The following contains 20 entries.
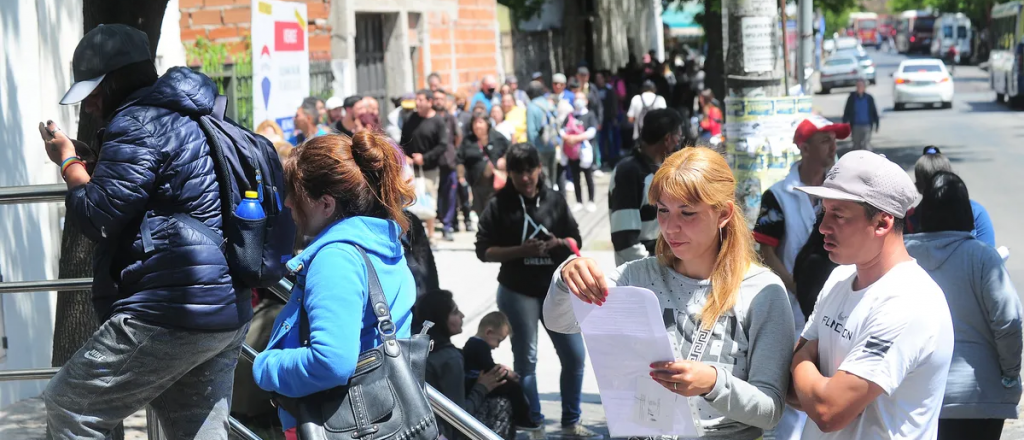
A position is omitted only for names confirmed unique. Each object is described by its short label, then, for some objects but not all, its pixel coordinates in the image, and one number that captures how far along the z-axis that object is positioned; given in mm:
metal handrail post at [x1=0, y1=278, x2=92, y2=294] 4230
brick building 14797
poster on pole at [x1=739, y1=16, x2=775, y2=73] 6434
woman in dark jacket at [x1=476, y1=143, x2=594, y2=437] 6297
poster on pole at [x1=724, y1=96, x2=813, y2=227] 6473
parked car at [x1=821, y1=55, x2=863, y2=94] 47781
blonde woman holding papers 2711
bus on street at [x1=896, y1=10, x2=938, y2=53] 85562
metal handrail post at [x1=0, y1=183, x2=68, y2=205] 4086
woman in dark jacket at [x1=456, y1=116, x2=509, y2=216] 13562
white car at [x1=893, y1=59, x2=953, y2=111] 35812
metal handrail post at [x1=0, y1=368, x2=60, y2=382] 4258
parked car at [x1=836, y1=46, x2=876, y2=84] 50406
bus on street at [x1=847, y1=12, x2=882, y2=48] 114938
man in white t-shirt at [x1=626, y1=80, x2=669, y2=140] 17547
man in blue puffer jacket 3137
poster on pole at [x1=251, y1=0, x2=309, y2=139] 10703
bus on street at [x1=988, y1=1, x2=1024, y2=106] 33625
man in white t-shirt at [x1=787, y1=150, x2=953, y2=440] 2611
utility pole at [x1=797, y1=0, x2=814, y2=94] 9516
